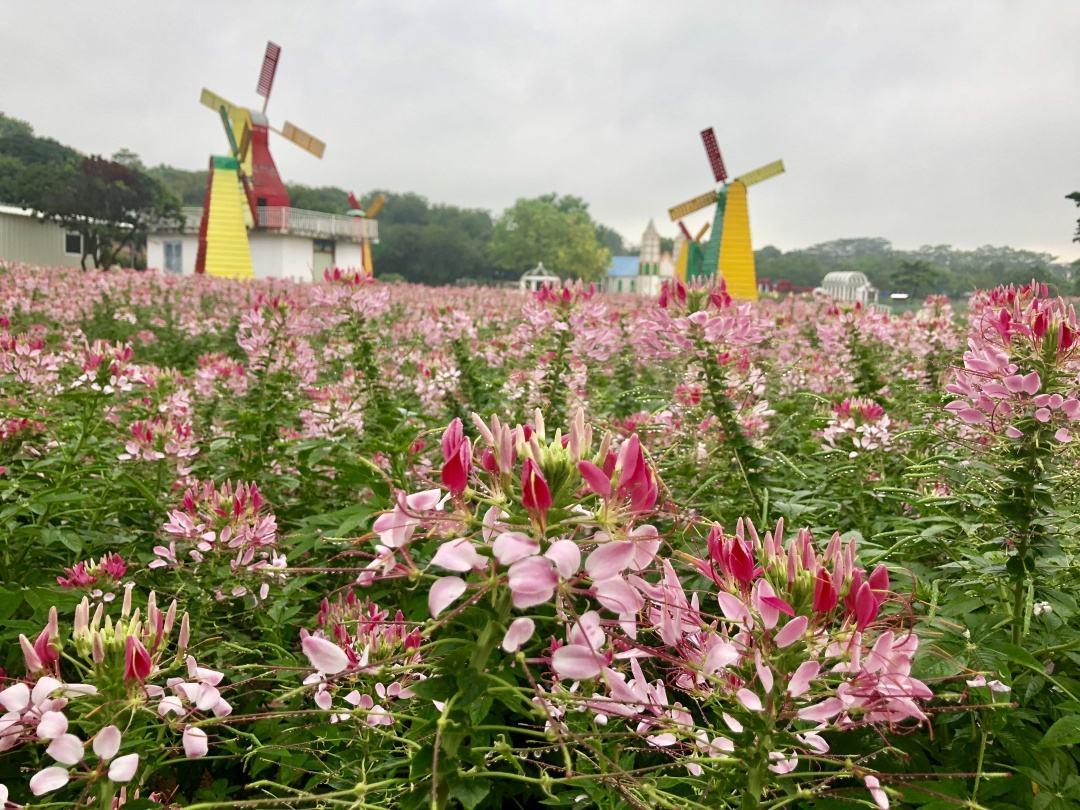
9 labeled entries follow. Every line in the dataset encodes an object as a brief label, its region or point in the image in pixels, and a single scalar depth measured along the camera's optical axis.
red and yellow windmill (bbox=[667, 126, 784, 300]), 20.80
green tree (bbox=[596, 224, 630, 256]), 105.16
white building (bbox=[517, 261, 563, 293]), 55.09
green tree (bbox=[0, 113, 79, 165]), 55.44
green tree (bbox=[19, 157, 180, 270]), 36.81
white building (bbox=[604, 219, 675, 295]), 56.75
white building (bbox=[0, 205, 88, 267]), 34.56
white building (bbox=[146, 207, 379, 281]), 31.47
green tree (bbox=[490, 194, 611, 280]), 68.69
